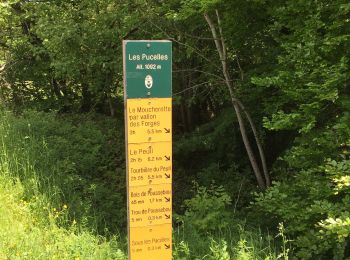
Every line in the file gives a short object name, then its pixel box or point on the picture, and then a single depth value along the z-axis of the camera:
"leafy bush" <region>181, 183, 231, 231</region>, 5.42
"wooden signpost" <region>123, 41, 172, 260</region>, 3.02
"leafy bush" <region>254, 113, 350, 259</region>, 4.19
